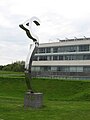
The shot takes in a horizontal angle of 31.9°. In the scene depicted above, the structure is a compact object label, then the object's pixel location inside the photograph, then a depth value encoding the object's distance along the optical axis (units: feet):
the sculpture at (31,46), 28.44
